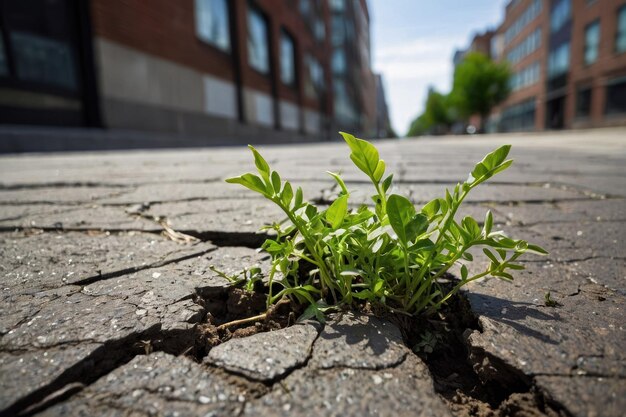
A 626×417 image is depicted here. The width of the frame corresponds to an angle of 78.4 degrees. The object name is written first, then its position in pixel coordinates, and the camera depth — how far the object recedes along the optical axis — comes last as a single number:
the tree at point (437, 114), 53.47
